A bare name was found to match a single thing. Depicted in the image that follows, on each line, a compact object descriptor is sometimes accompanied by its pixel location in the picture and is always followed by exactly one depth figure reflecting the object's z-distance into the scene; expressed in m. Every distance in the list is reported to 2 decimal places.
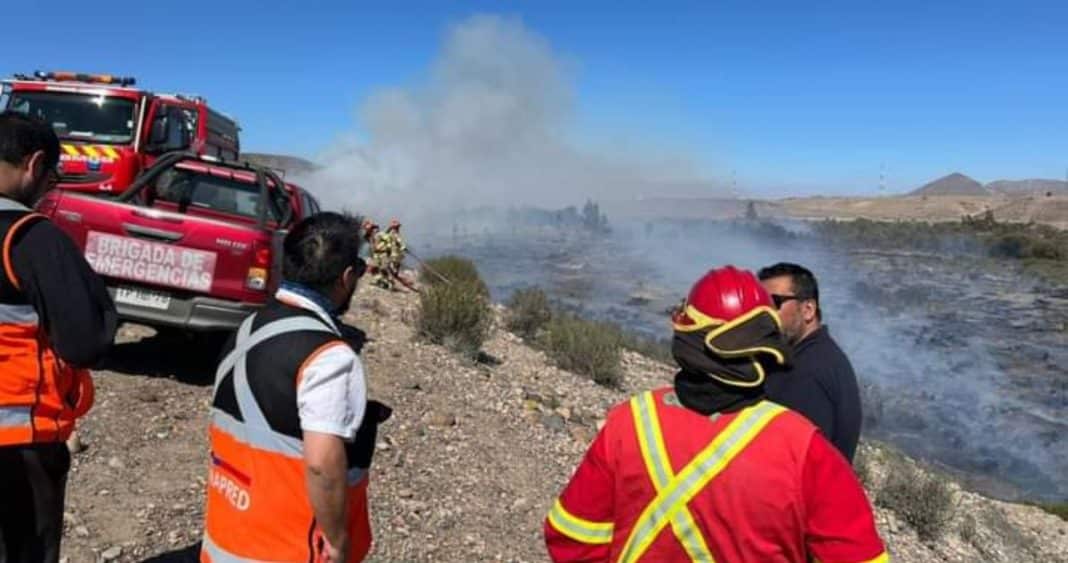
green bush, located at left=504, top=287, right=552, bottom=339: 13.49
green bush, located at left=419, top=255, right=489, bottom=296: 16.17
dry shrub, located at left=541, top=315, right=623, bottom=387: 10.89
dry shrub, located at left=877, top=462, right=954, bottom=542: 7.69
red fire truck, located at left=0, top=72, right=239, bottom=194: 9.45
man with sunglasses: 2.97
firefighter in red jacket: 1.70
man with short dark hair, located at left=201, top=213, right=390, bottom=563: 2.05
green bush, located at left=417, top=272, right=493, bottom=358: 9.88
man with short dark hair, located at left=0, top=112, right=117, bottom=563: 2.29
